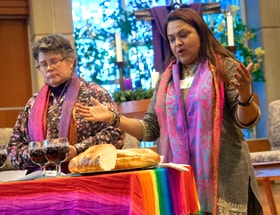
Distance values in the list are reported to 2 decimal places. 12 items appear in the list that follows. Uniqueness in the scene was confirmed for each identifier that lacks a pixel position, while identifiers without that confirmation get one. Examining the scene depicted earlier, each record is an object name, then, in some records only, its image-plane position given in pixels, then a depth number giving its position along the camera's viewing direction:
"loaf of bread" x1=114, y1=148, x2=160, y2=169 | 2.66
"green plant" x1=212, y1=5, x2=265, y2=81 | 8.63
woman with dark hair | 3.28
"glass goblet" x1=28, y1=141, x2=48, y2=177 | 2.75
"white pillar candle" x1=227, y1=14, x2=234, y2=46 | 6.12
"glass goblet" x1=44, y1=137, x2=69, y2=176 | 2.74
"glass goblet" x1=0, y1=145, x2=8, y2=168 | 2.92
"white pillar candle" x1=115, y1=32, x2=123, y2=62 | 6.41
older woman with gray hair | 3.64
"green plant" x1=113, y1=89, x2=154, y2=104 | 6.50
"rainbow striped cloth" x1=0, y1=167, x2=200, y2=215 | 2.46
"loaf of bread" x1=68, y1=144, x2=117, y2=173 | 2.62
